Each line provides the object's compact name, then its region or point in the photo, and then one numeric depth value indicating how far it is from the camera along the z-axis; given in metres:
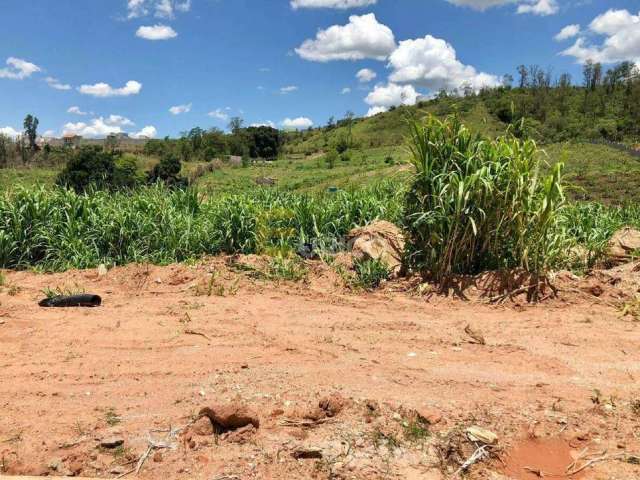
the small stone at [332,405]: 2.65
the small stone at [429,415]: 2.54
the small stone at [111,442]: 2.48
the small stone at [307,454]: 2.35
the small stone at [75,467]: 2.35
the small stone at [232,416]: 2.50
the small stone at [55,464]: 2.37
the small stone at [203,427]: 2.53
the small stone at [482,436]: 2.40
